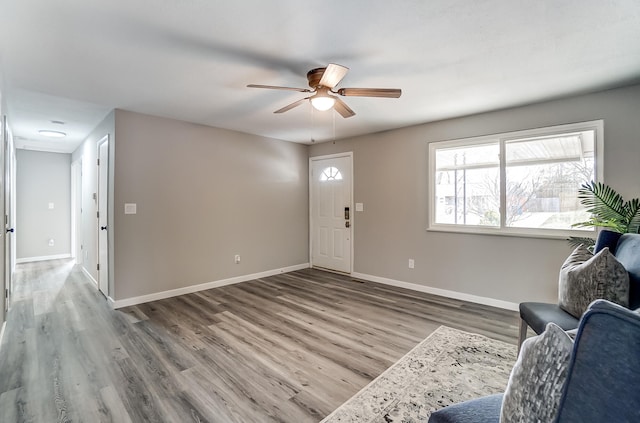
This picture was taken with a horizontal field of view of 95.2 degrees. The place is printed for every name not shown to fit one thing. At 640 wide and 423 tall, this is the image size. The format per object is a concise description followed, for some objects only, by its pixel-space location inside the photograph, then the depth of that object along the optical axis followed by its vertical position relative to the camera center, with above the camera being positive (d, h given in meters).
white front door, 5.16 -0.06
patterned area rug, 1.77 -1.22
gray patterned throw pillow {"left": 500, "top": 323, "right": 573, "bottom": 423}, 0.70 -0.44
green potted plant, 2.49 -0.01
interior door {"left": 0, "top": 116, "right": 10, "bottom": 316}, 2.65 -0.35
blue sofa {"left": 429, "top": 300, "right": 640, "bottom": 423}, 0.56 -0.32
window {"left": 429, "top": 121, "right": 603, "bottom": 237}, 3.11 +0.36
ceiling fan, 2.21 +0.97
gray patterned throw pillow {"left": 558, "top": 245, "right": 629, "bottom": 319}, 1.71 -0.45
